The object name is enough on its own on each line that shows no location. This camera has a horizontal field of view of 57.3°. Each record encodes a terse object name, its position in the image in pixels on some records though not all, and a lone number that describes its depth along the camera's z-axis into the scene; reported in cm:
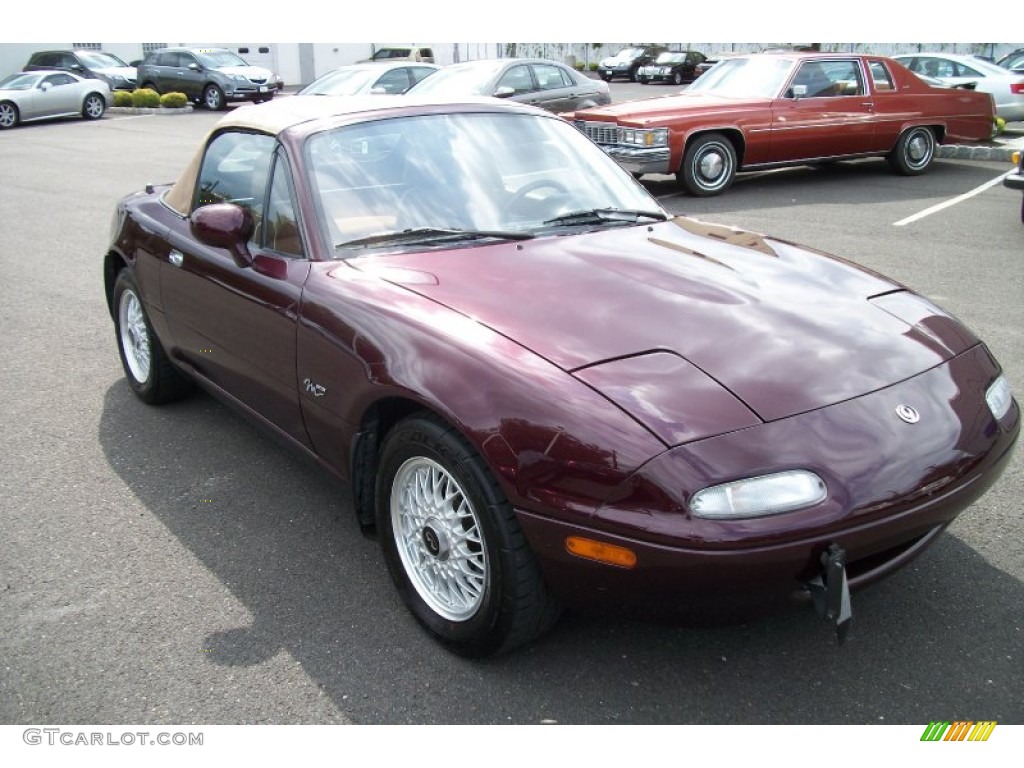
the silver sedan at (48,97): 2136
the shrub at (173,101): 2319
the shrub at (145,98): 2339
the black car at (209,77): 2397
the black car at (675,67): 3077
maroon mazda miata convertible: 227
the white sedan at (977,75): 1553
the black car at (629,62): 3256
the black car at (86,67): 2584
